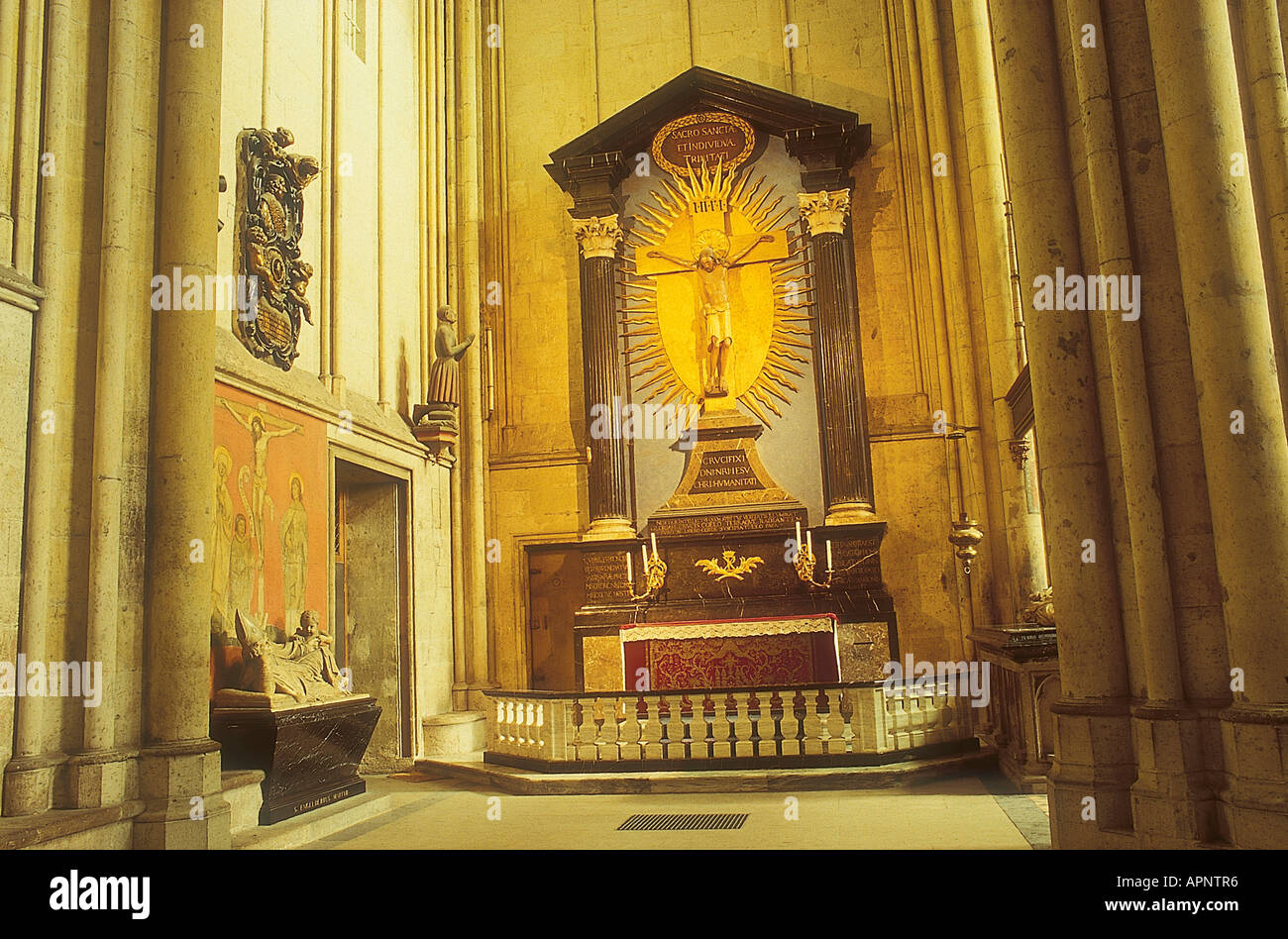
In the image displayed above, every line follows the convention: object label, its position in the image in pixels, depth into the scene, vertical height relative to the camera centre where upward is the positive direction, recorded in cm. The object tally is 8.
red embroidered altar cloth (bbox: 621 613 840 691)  973 -47
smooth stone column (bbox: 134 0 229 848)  540 +85
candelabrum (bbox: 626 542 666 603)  1098 +31
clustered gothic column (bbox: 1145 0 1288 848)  409 +80
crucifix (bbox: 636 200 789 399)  1188 +399
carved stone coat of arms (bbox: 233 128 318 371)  793 +297
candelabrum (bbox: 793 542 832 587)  1066 +36
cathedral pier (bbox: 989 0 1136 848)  468 +59
